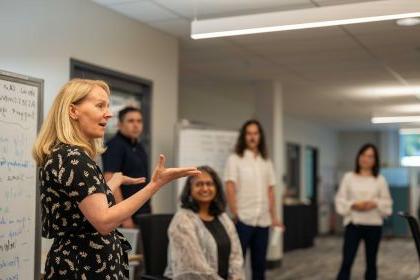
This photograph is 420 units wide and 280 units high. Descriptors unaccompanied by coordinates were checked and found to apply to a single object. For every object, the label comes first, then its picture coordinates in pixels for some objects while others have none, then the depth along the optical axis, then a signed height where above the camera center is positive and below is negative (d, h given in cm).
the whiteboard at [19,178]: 310 -3
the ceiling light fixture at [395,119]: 983 +88
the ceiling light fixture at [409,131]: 1229 +88
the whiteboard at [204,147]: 518 +23
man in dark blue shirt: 416 +13
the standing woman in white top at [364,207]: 490 -26
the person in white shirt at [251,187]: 469 -11
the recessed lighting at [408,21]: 453 +113
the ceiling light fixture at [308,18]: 340 +90
